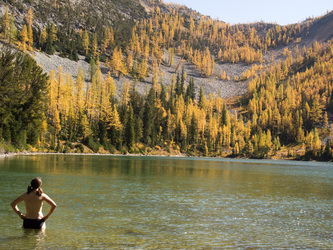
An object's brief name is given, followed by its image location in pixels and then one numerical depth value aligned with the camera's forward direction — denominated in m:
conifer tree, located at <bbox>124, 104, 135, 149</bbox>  126.31
